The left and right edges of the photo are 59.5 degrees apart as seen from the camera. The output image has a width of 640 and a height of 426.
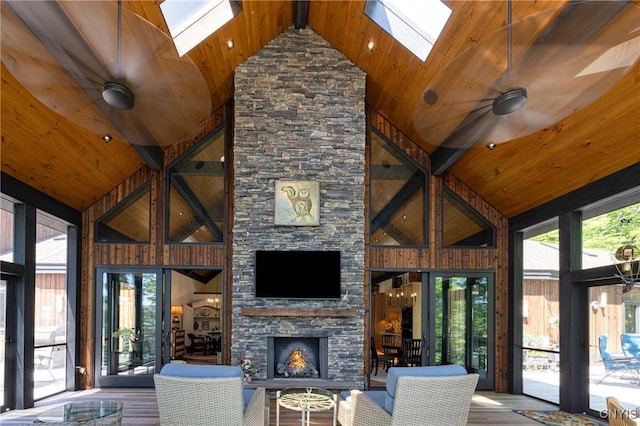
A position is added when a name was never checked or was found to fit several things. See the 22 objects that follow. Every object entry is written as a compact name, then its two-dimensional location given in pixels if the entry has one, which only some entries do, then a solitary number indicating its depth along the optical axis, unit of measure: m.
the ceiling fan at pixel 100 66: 3.71
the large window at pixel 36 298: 7.28
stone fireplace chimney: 8.83
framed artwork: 8.92
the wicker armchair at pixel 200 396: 4.74
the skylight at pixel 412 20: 6.67
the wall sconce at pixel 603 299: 7.10
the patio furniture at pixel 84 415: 4.85
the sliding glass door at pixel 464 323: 9.52
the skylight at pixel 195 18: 6.86
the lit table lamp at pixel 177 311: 14.04
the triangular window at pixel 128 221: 9.58
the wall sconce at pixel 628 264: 6.37
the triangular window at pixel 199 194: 9.61
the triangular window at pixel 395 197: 9.69
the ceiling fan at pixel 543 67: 3.53
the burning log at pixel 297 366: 8.85
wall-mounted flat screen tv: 8.82
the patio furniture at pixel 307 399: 5.47
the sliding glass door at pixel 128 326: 9.31
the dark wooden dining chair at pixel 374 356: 9.92
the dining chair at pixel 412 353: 9.68
